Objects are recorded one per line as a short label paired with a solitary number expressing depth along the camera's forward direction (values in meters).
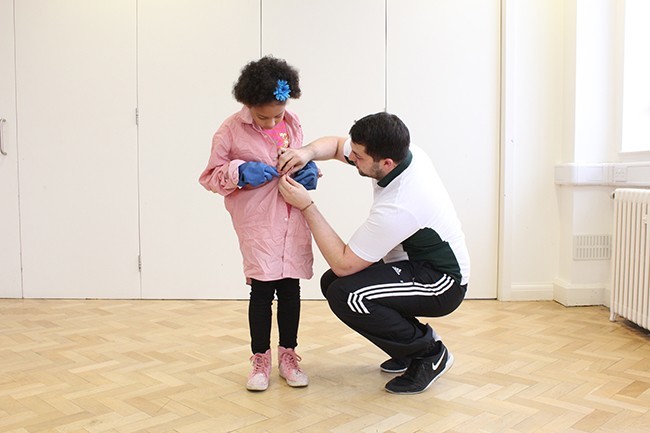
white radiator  2.99
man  2.17
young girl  2.21
